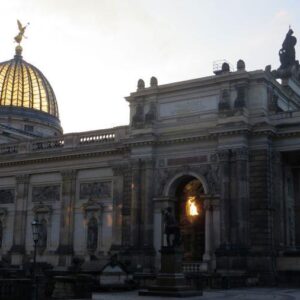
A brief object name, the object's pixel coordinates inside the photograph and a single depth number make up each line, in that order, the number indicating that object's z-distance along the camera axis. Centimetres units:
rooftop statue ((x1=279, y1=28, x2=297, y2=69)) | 4991
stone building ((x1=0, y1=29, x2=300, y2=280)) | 3978
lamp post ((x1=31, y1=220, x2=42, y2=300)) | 2497
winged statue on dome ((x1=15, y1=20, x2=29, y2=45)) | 8769
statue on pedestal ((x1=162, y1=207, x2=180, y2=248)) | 2942
